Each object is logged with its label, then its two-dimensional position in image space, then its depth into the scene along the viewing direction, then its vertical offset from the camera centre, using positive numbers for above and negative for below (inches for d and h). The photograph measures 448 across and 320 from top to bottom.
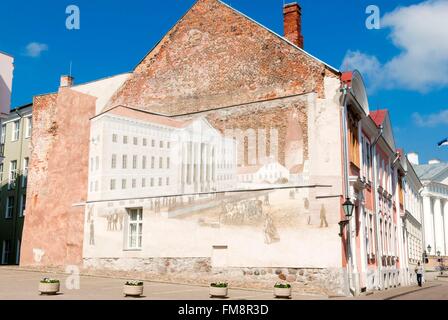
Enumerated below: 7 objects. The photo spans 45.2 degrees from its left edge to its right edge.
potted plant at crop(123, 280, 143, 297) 629.6 -42.5
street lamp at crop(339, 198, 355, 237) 750.5 +60.3
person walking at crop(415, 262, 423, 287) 1213.1 -46.0
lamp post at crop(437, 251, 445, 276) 2100.4 -43.8
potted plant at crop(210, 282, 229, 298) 658.2 -44.8
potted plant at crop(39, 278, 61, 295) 632.4 -41.1
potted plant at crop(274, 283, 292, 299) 681.0 -46.6
